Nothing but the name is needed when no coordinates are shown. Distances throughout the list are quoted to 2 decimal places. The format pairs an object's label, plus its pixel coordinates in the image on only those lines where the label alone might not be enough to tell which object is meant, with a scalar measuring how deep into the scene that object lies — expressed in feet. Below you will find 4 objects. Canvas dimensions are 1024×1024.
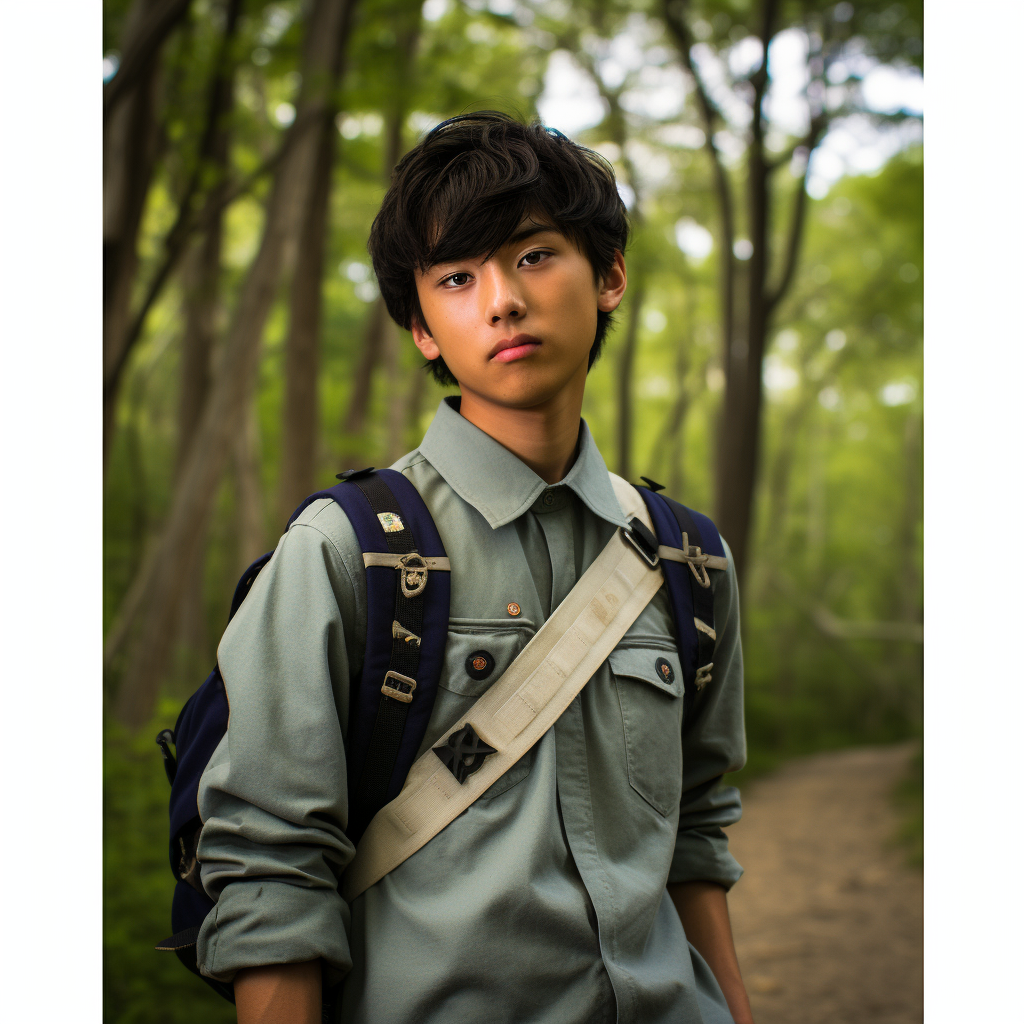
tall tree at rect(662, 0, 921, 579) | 28.48
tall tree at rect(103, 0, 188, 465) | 11.98
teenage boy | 4.47
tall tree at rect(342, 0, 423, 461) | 21.12
